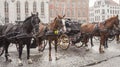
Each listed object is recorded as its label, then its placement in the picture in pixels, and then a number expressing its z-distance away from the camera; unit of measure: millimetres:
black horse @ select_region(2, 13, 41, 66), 4763
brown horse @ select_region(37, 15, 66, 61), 5268
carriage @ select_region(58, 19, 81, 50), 7077
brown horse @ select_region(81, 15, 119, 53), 6502
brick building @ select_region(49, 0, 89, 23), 34006
